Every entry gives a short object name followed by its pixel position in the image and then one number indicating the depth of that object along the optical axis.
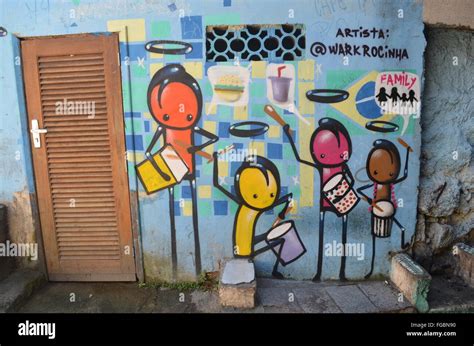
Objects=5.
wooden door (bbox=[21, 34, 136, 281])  3.51
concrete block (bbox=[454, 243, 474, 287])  3.60
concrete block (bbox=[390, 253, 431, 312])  3.19
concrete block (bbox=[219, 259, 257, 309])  3.22
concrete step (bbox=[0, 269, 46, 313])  3.34
